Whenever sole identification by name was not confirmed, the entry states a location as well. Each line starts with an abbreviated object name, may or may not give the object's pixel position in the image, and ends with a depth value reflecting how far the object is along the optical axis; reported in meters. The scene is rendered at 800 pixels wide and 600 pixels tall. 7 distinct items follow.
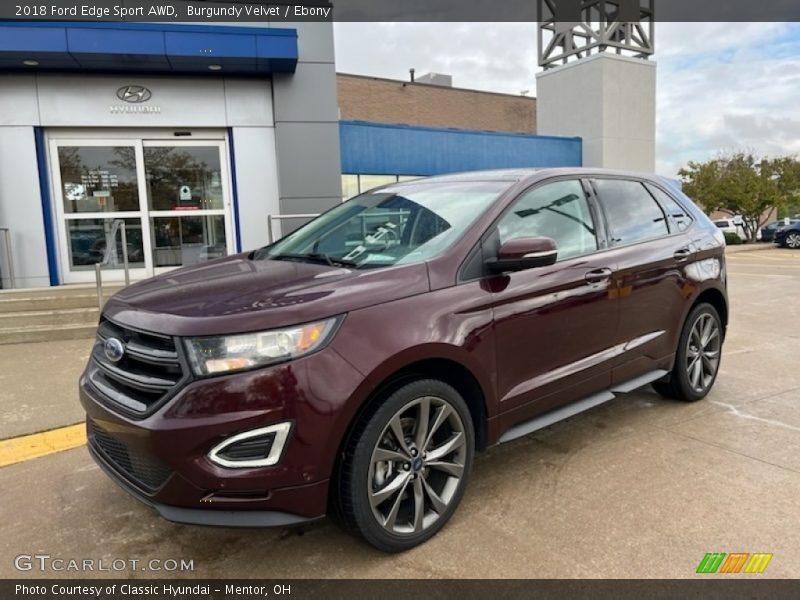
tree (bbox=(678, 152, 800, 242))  26.69
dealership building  9.33
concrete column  19.25
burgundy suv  2.29
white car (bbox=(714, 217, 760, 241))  29.64
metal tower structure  19.94
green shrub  28.77
